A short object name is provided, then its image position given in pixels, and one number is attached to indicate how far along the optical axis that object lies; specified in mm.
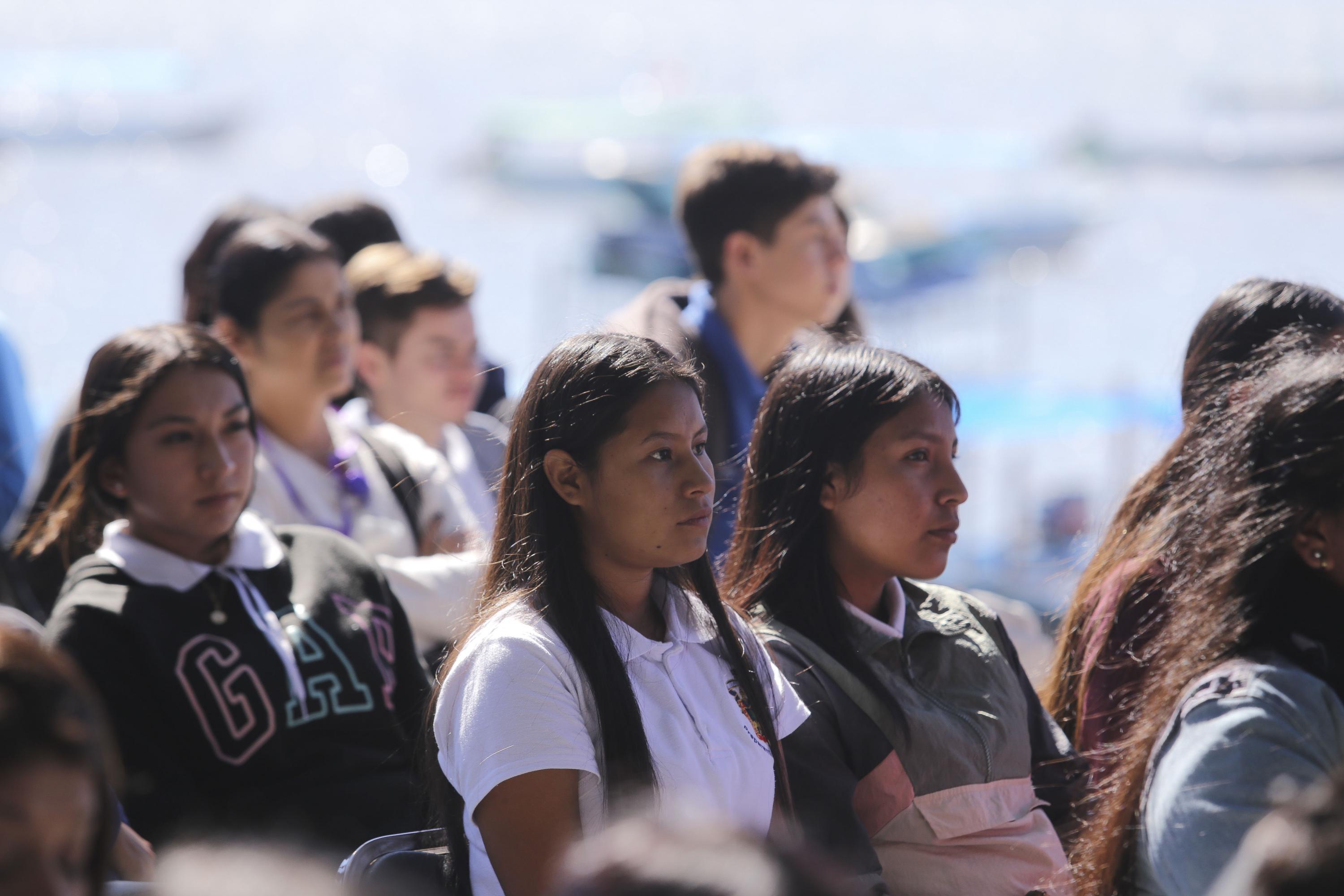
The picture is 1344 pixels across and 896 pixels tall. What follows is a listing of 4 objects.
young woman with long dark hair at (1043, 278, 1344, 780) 5863
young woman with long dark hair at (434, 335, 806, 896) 5550
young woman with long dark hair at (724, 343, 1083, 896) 5743
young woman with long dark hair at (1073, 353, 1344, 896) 5560
